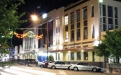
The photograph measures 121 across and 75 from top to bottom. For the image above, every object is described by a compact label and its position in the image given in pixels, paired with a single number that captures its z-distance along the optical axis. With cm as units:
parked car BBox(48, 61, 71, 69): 3915
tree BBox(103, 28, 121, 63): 2889
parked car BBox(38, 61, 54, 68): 4449
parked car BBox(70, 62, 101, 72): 3443
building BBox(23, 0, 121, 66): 4012
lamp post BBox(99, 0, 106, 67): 3839
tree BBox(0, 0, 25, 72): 749
